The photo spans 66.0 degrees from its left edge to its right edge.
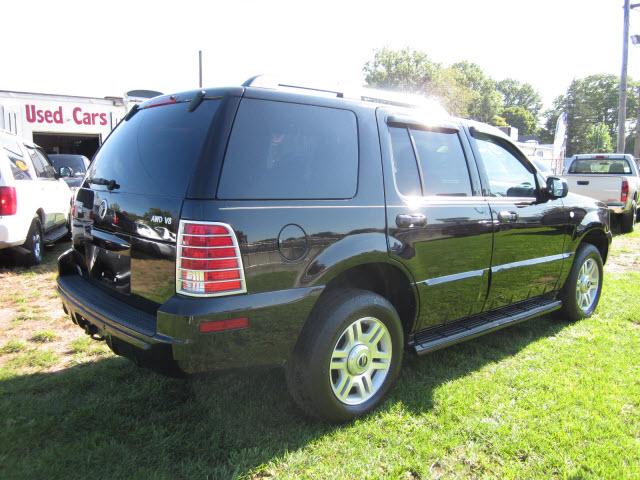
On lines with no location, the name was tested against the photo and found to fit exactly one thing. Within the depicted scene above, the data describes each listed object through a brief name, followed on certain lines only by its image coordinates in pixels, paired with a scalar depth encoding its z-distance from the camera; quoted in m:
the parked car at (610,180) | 10.62
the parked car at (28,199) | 5.93
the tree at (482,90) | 71.31
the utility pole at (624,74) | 18.52
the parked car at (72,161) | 13.73
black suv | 2.34
